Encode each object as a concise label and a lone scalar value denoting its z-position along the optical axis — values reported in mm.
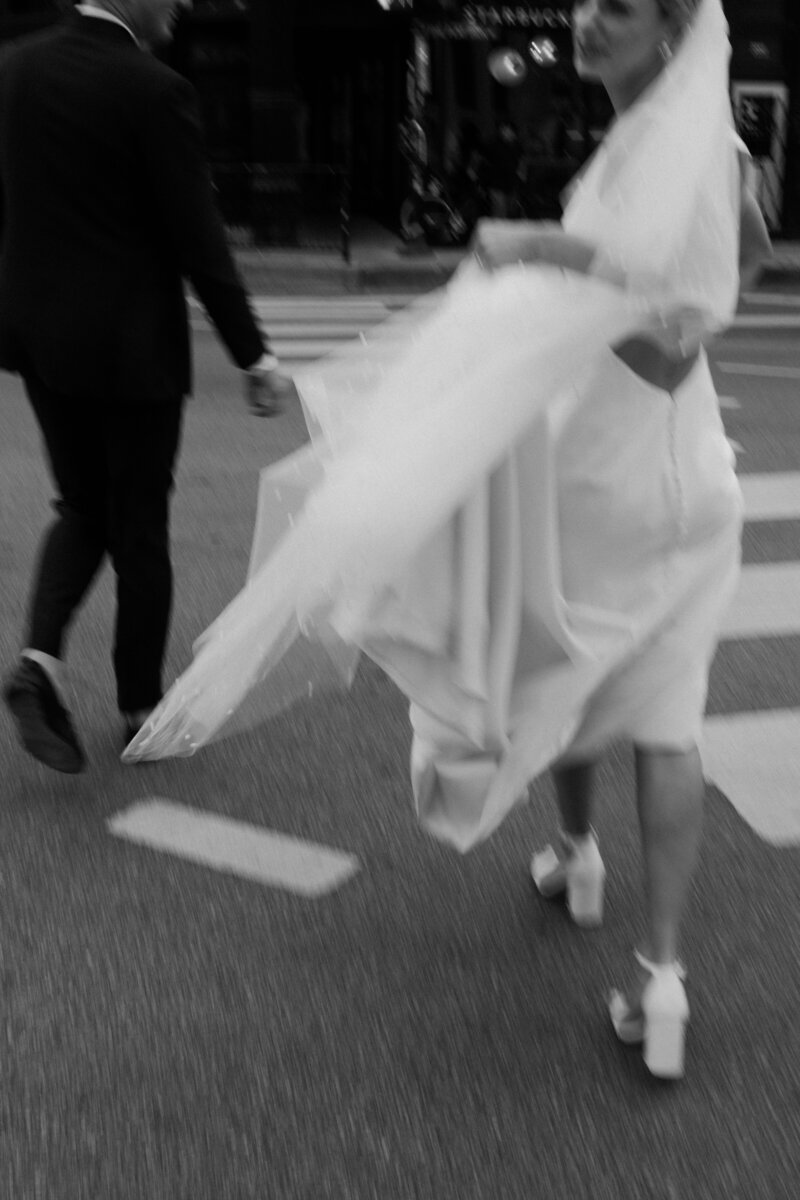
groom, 3602
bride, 2459
